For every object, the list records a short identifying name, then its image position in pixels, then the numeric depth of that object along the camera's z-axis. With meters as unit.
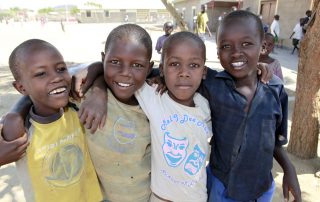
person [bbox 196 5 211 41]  11.71
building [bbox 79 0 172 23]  56.88
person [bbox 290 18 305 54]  12.00
